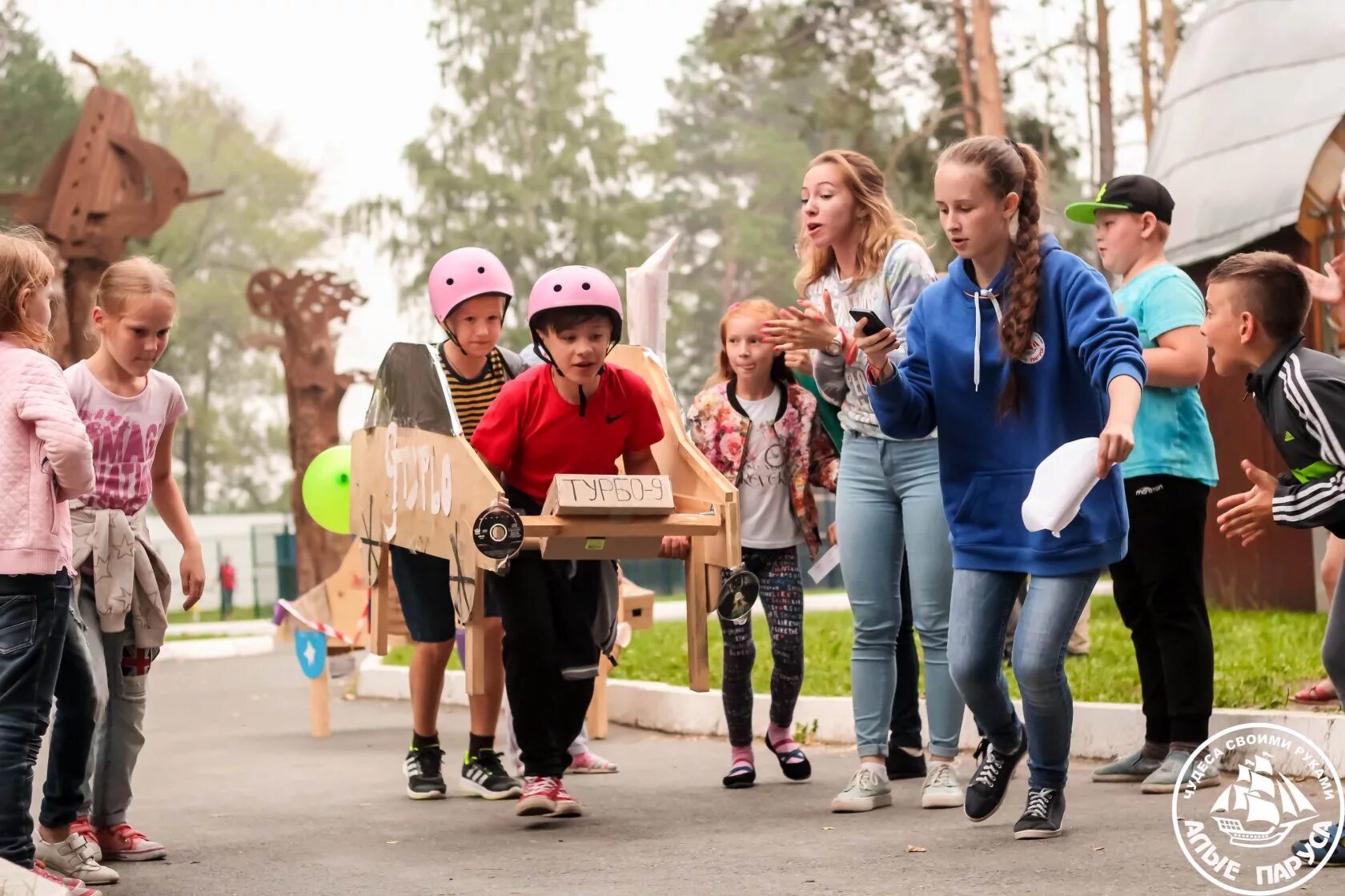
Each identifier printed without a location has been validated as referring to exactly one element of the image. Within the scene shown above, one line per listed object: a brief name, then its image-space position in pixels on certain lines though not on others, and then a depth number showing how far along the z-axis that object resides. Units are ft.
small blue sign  62.39
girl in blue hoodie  32.76
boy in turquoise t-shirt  39.09
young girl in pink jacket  29.48
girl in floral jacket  44.73
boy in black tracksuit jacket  29.58
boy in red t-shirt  38.55
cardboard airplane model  36.42
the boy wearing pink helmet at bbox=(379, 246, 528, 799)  42.52
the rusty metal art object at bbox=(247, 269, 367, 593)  129.49
